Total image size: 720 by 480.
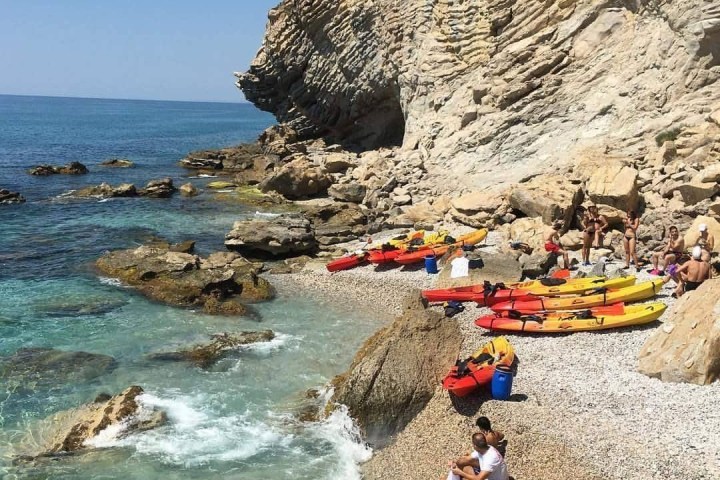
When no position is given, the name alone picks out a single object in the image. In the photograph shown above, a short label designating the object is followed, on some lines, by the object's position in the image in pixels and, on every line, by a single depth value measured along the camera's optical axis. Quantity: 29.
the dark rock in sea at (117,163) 57.41
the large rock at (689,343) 11.42
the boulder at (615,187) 21.25
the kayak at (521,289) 16.81
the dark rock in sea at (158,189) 41.06
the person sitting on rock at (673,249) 17.28
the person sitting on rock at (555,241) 19.81
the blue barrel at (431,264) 21.77
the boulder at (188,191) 41.30
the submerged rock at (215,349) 16.67
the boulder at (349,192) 35.00
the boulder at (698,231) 17.89
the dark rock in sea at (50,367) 15.51
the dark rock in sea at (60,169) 49.75
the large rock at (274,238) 25.95
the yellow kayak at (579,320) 14.56
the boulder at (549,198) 22.48
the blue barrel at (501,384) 11.73
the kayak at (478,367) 11.89
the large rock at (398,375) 12.41
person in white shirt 9.22
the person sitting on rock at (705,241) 15.13
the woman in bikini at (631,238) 18.89
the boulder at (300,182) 38.16
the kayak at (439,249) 22.31
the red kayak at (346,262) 23.31
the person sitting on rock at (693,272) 14.95
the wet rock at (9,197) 37.78
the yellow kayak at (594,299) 15.97
